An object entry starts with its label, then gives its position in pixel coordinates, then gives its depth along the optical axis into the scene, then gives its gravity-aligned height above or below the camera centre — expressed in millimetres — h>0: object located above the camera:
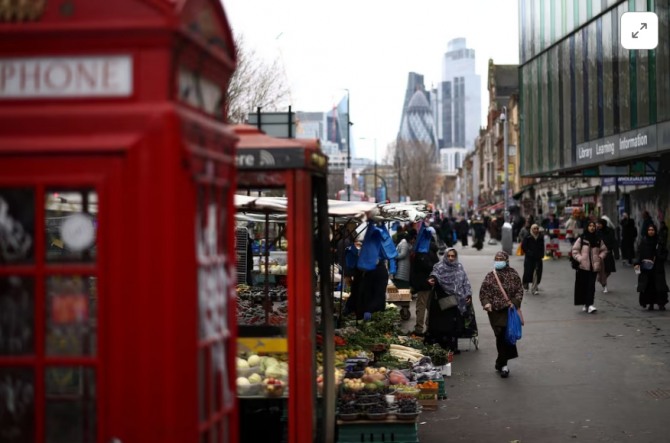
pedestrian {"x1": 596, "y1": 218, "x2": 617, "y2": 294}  21312 -100
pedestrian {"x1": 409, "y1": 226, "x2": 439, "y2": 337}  17500 -427
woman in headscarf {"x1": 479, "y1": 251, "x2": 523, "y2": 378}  13320 -677
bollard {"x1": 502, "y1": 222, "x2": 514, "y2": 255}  42031 +357
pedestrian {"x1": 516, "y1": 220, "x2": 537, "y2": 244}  38031 +765
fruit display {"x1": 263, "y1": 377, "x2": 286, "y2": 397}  8320 -1168
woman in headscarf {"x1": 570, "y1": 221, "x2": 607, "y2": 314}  19938 -329
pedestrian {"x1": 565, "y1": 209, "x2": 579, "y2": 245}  38812 +779
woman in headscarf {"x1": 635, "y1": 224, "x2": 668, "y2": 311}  19602 -524
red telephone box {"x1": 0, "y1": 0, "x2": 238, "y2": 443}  3623 +163
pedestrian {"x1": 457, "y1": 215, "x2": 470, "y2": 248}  53969 +823
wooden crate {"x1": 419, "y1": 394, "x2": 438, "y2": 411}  11594 -1819
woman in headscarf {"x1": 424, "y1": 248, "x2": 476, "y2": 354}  15391 -753
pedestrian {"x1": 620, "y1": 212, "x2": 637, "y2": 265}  32969 +211
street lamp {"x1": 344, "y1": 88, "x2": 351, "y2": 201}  66562 +8312
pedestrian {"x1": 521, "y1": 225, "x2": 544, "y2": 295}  24906 -224
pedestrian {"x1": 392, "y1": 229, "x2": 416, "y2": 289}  22047 -414
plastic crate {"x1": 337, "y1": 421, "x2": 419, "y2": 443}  9039 -1667
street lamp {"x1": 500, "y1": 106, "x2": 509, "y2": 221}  64062 +4607
